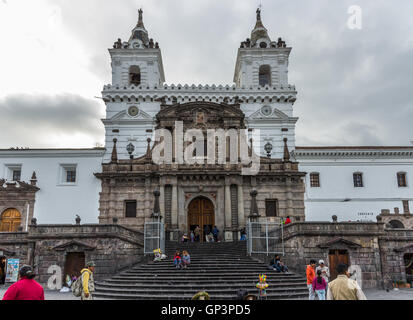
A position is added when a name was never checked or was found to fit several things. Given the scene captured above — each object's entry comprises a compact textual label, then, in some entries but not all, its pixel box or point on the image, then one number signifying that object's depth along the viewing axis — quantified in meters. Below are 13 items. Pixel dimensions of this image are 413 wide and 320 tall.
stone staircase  16.89
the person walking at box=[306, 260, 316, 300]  13.68
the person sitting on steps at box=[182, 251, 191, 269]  20.88
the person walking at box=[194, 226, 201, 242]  30.03
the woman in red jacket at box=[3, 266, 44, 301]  6.55
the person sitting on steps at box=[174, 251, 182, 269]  20.84
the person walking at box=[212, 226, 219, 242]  29.41
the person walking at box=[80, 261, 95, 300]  10.95
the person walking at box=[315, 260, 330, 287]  13.18
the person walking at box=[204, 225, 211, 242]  30.67
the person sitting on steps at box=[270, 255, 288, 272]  20.18
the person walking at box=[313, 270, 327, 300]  11.96
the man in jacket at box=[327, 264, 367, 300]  6.85
